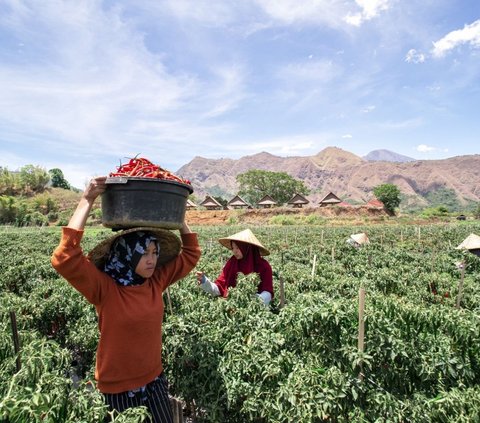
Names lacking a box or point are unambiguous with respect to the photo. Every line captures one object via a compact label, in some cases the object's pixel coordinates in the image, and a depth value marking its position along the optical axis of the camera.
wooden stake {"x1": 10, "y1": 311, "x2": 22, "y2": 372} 2.43
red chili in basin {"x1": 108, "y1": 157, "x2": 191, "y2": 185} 2.20
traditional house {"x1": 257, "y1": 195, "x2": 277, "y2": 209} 57.66
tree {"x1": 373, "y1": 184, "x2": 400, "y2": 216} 57.45
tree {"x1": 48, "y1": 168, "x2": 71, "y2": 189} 88.81
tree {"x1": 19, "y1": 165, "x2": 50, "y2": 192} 77.69
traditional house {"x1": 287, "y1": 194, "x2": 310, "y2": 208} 58.03
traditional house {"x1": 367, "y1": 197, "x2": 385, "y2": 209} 58.47
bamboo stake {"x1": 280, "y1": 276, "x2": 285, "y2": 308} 4.21
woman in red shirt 4.27
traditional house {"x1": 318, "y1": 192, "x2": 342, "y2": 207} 57.00
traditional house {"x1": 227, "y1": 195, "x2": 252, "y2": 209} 63.34
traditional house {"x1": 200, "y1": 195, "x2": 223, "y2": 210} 59.75
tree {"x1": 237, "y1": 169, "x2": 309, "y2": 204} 73.88
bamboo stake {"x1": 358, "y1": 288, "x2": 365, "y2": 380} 2.77
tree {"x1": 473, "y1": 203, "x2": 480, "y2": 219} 52.69
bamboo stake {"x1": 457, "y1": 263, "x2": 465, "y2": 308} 5.40
